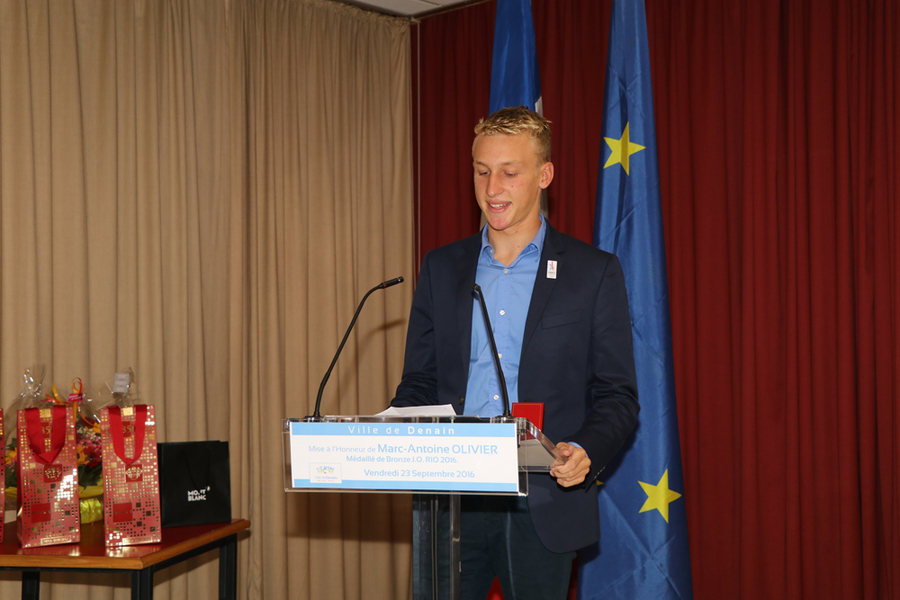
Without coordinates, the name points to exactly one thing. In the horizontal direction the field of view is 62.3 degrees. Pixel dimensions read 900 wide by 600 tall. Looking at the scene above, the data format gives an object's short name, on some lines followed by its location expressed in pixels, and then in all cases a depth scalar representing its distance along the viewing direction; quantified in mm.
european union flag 2723
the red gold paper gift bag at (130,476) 2174
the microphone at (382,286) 1300
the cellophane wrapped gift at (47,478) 2127
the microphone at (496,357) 1244
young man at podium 1664
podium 1205
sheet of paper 1299
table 2059
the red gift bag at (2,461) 2148
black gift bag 2389
